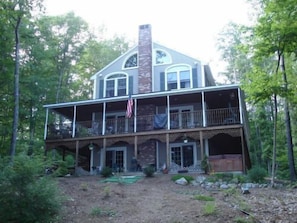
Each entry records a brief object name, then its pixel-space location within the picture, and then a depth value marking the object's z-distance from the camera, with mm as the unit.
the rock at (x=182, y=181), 13314
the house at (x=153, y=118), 17078
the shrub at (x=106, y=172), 15494
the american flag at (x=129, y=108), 17384
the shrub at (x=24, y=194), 7320
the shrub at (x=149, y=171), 14938
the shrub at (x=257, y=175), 13077
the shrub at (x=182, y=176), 13663
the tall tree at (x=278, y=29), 11125
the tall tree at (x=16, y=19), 15359
